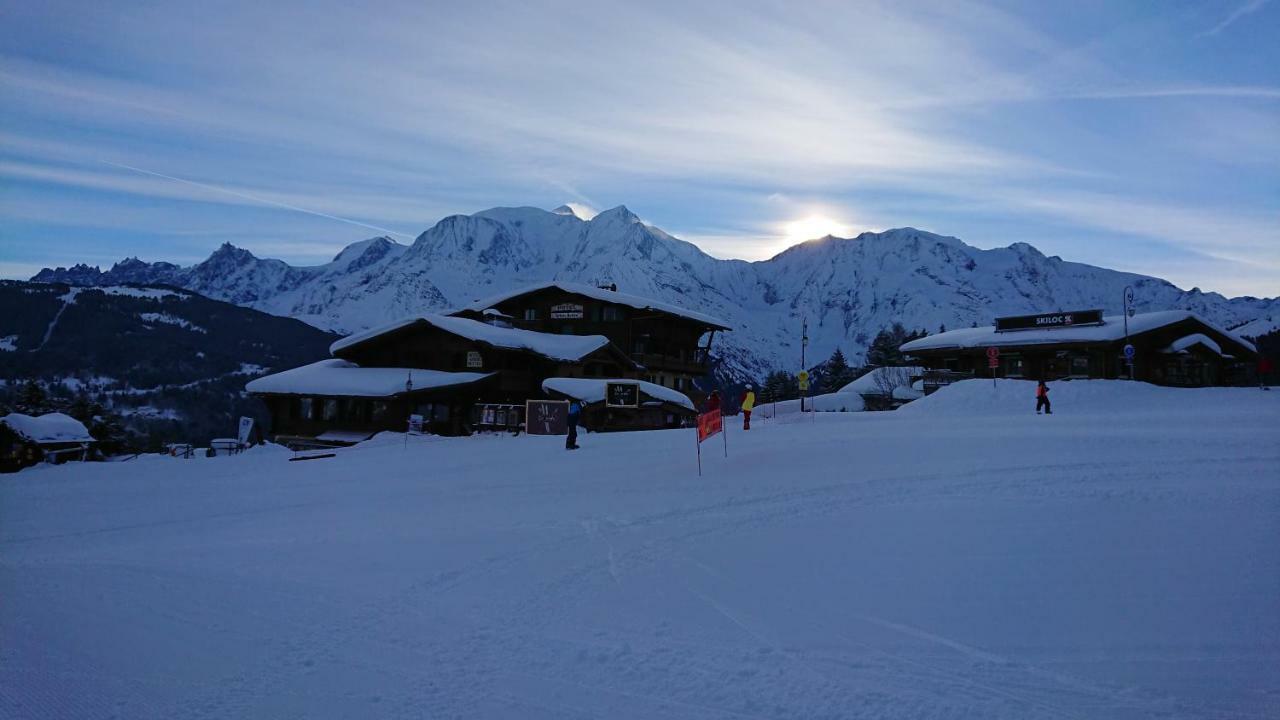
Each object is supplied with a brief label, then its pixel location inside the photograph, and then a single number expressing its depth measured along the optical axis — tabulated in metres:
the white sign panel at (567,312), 53.25
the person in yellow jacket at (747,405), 24.60
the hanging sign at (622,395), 28.53
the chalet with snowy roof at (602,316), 52.59
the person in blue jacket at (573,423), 20.28
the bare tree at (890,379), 58.34
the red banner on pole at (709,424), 15.95
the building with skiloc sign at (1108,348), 43.38
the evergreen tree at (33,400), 41.11
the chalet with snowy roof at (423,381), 38.09
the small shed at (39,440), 26.92
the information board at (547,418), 26.83
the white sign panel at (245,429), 31.15
